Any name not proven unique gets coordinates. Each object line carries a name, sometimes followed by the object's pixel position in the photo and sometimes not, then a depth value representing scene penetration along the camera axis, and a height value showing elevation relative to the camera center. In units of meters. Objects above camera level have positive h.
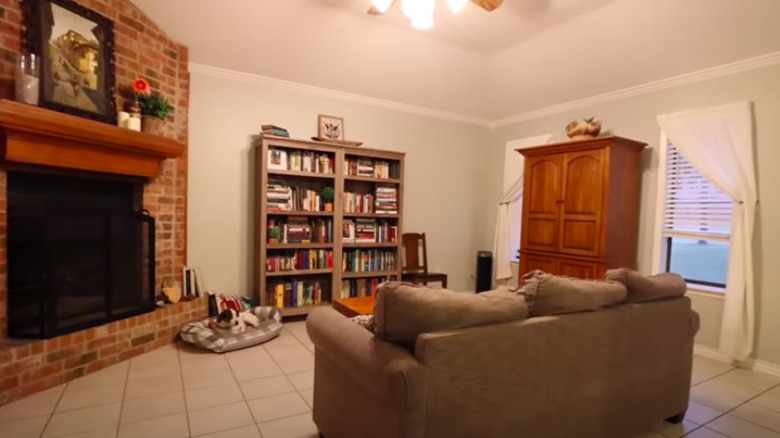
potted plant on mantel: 3.04 +0.69
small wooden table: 2.94 -0.81
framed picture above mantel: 2.47 +0.92
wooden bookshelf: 3.87 +0.00
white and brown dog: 3.30 -1.03
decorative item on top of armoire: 3.82 +0.81
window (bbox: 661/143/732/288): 3.38 -0.07
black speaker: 5.27 -0.83
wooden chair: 4.73 -0.69
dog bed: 3.13 -1.12
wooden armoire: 3.59 +0.06
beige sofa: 1.42 -0.70
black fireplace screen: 2.49 -0.41
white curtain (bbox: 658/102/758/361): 3.10 +0.26
